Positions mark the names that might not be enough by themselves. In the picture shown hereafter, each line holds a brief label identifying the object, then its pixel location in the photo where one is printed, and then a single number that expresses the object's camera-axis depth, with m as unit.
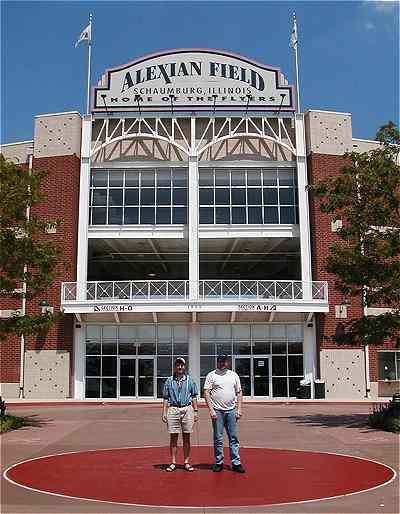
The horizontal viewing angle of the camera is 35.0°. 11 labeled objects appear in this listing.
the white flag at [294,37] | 35.23
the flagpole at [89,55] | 33.98
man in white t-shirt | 9.60
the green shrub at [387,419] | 14.83
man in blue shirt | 9.79
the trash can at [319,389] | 29.56
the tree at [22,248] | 15.94
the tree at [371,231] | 16.47
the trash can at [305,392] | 29.69
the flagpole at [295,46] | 34.19
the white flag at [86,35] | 35.22
